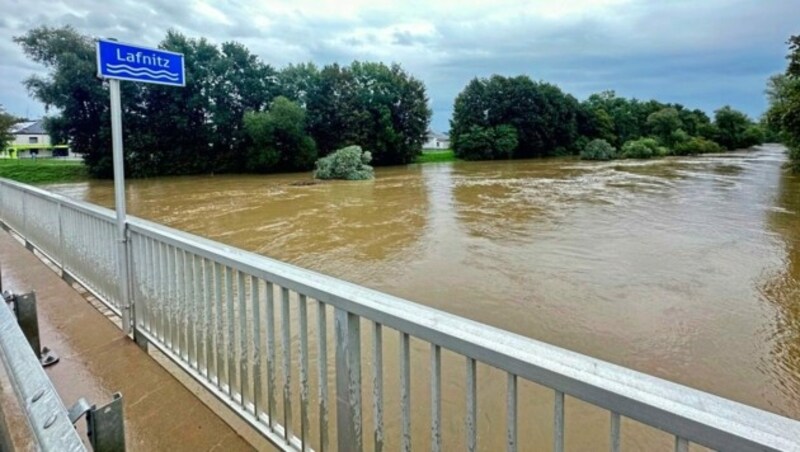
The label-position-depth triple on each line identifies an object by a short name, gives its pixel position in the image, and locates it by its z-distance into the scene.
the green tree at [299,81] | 24.94
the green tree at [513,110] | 35.00
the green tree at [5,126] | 21.22
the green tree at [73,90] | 19.16
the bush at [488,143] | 33.03
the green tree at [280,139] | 21.61
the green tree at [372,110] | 25.95
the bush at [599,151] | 31.01
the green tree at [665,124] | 39.22
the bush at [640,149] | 32.56
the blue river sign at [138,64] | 2.42
